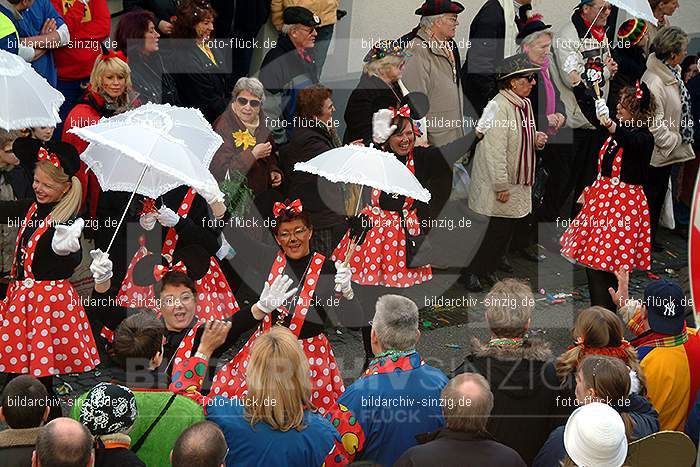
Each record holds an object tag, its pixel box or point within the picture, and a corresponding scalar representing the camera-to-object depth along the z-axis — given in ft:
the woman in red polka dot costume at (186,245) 49.26
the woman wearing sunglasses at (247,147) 56.70
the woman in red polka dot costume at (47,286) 46.14
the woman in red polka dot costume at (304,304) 43.80
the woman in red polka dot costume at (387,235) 53.31
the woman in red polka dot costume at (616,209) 57.98
